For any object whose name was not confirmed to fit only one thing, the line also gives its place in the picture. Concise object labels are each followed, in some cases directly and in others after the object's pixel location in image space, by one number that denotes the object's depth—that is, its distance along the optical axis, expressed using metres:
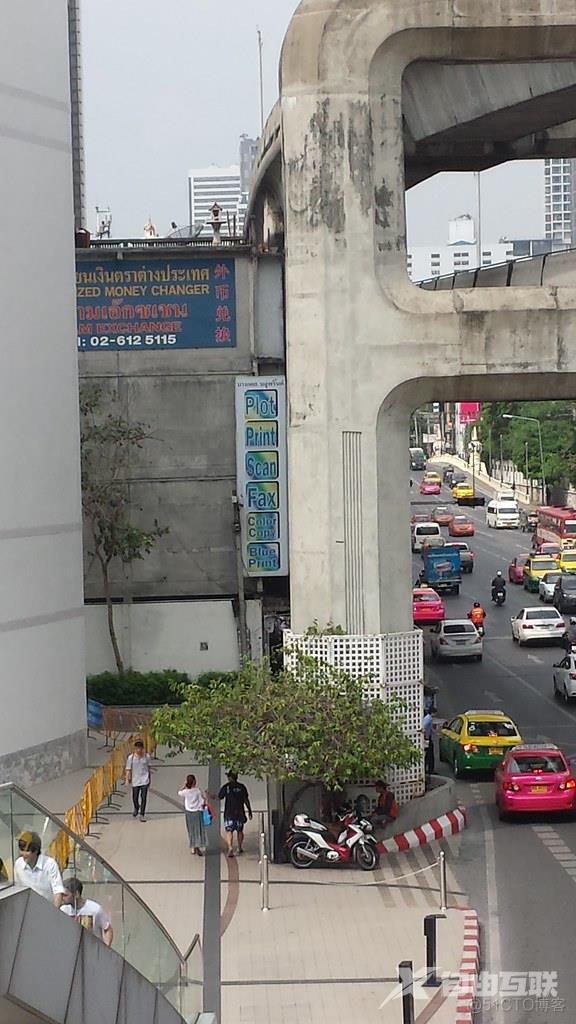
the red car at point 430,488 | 137.88
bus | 86.19
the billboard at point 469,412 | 185.00
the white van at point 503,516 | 106.75
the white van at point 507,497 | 112.47
